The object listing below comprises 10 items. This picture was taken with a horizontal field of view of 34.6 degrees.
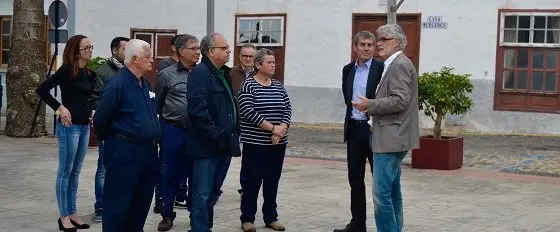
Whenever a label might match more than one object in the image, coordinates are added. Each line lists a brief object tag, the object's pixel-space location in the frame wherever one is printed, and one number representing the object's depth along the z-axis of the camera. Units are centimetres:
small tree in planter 1273
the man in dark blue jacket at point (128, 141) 641
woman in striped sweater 823
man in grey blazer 698
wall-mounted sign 1989
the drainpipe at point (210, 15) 1520
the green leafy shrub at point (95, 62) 1585
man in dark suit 786
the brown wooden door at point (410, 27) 2022
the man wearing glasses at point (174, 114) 854
